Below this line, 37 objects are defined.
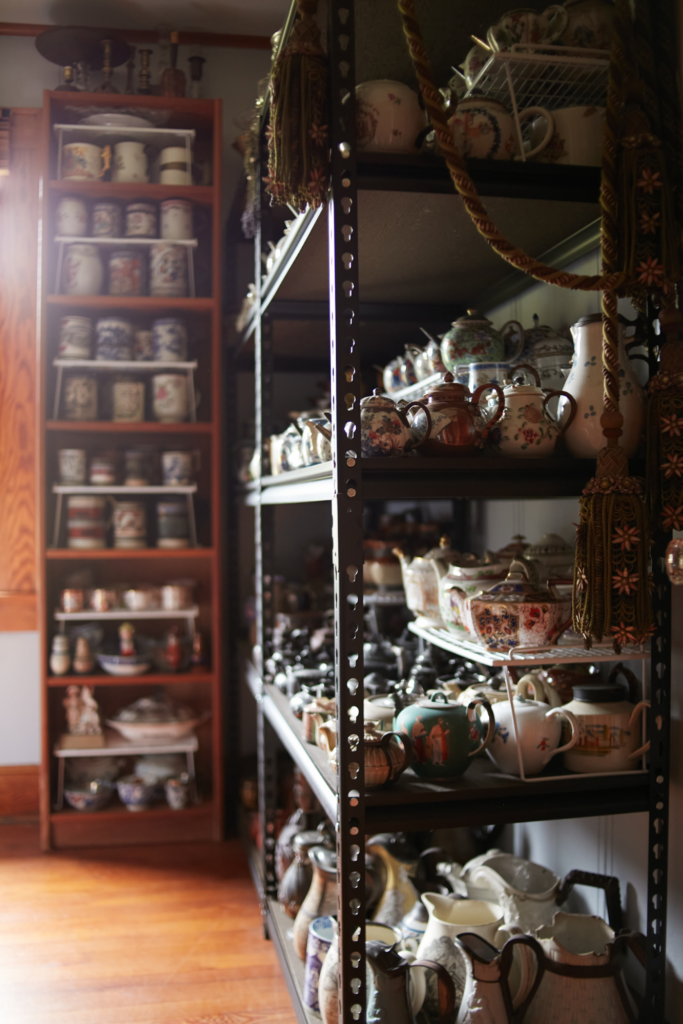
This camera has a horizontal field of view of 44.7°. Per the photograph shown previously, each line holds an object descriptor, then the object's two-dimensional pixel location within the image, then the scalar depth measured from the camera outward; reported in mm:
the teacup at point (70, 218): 2678
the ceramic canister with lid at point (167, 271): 2732
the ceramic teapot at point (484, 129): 1246
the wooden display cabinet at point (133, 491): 2611
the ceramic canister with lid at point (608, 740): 1323
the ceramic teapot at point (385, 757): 1239
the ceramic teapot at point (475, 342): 1496
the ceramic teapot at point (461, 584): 1426
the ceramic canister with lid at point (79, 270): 2695
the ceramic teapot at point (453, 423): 1225
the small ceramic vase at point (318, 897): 1728
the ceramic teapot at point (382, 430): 1215
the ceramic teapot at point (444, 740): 1293
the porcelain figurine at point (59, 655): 2619
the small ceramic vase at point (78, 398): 2705
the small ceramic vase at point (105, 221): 2709
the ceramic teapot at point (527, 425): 1236
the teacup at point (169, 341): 2754
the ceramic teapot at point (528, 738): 1301
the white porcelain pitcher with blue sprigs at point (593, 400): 1242
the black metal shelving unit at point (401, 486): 1184
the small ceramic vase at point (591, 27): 1302
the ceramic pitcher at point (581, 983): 1279
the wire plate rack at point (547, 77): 1258
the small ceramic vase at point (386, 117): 1216
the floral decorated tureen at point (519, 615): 1271
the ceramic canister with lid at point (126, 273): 2740
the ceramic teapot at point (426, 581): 1671
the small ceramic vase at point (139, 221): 2717
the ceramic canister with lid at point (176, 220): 2740
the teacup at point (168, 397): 2750
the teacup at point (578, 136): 1293
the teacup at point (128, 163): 2697
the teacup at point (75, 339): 2674
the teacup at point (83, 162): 2650
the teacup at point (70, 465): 2688
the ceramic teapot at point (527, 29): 1302
